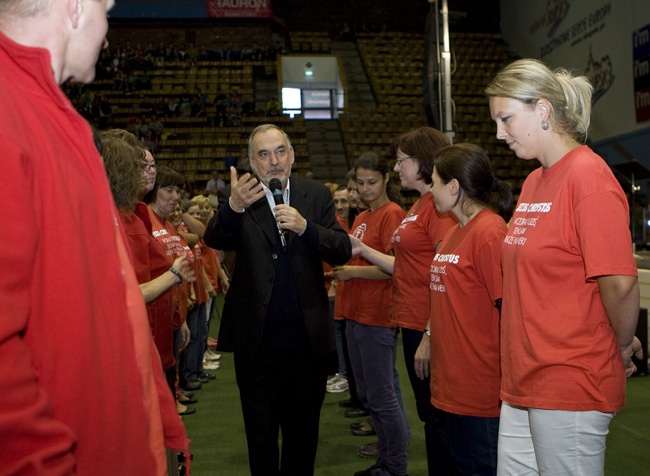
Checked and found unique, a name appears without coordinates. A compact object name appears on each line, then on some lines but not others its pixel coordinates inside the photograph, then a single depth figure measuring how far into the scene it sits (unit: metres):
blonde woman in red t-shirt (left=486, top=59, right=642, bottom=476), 1.60
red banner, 19.14
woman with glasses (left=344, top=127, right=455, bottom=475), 2.70
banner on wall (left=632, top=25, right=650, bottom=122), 11.78
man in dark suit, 2.47
